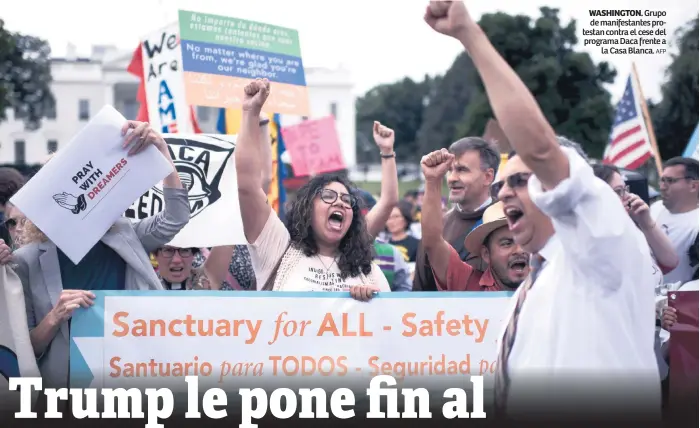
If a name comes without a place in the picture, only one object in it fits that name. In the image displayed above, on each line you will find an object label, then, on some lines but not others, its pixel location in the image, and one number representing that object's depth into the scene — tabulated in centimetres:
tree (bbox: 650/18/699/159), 3153
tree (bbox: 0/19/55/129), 3156
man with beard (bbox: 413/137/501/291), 560
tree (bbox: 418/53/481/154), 8736
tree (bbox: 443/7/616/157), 5306
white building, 9494
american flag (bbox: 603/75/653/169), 1135
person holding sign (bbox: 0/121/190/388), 444
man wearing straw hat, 457
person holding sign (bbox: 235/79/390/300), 471
